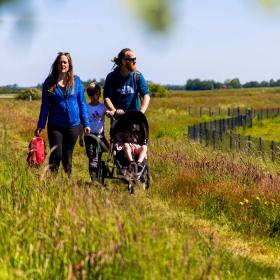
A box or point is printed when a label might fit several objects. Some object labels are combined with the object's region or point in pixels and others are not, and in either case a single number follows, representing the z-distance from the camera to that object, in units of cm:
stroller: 1352
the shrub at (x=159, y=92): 16587
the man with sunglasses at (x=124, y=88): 1344
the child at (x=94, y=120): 1439
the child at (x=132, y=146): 1367
